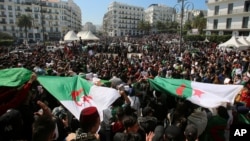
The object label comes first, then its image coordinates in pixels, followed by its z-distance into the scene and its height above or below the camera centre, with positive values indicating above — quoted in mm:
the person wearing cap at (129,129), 2386 -1155
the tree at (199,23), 51454 +8371
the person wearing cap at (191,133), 2541 -1226
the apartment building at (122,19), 90339 +16845
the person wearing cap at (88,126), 1957 -883
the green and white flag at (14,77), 3527 -588
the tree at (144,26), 74944 +10580
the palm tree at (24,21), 46321 +7715
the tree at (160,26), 73387 +10441
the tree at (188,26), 53960 +7799
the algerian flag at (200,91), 3479 -892
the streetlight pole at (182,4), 14084 +3767
